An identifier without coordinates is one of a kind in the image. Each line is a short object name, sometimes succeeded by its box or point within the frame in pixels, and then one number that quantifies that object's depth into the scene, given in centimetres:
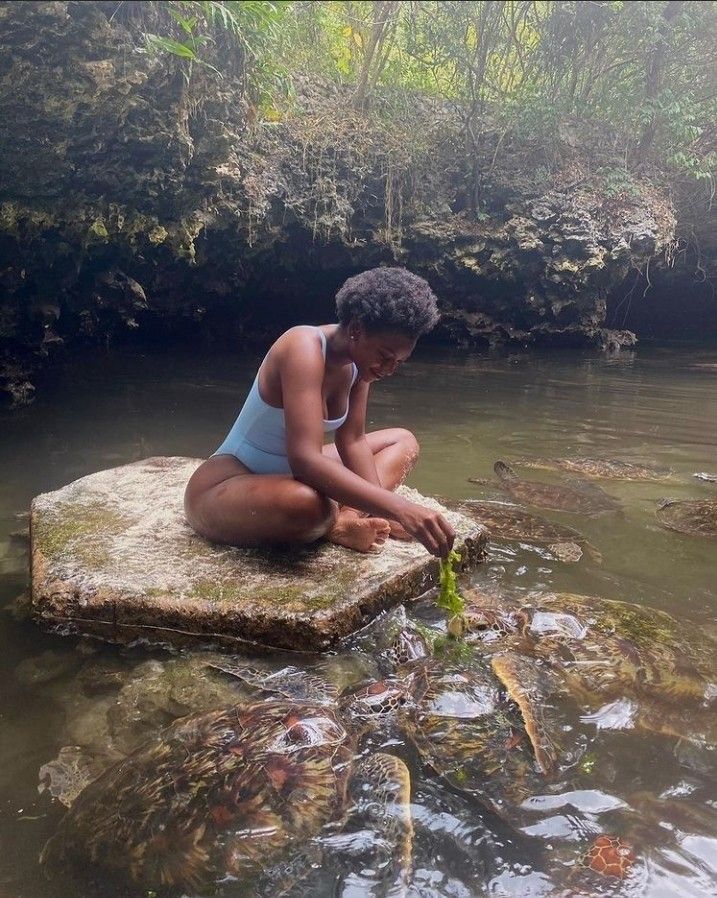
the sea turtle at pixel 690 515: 347
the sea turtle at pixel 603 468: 454
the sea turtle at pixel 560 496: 387
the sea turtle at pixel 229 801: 138
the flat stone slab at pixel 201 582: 235
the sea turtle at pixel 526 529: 321
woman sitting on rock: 222
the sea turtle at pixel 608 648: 194
